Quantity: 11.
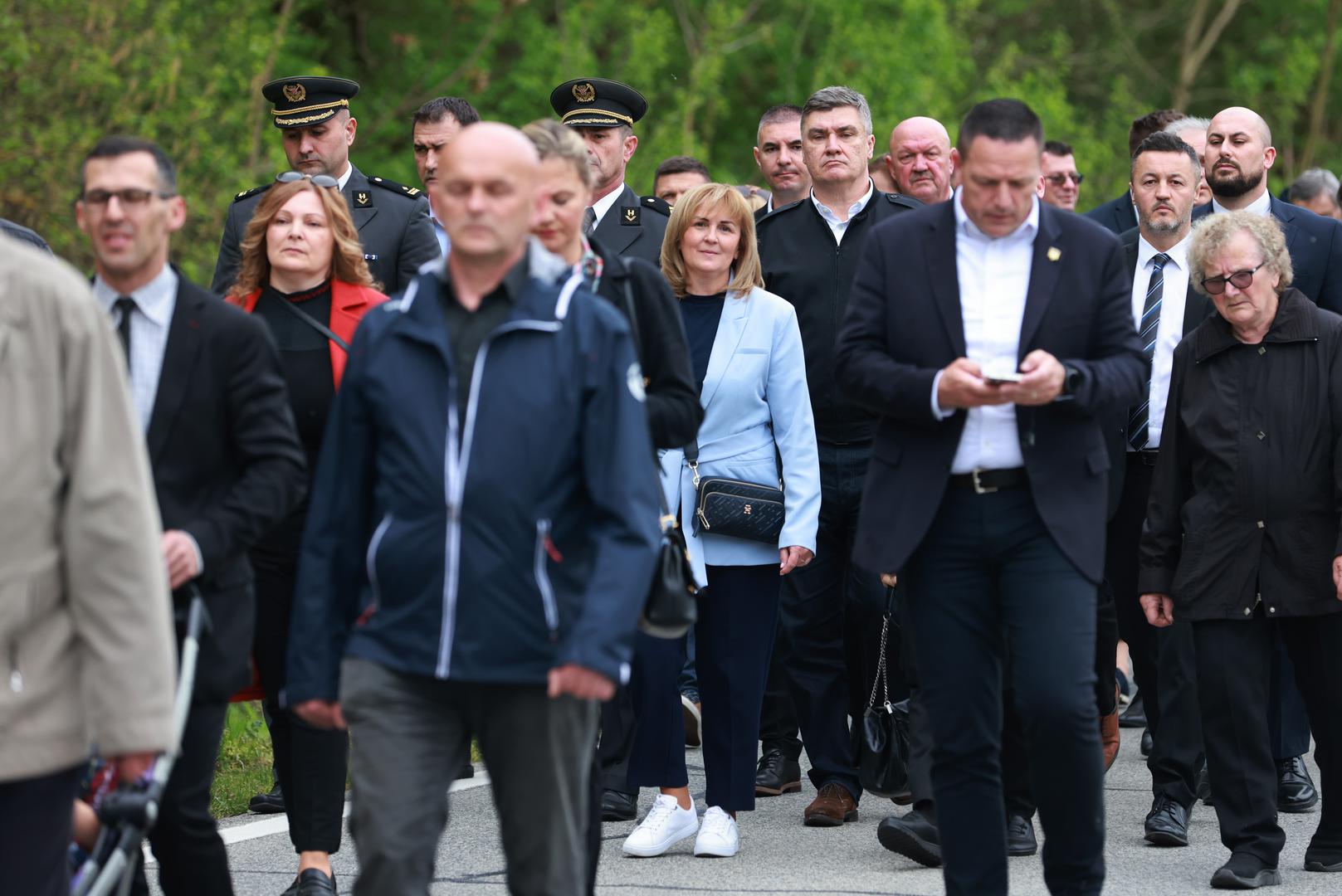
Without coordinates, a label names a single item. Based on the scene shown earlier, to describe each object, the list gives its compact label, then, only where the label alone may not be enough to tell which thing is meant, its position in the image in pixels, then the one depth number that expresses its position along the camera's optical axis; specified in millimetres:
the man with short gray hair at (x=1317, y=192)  26375
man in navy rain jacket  8711
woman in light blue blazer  14445
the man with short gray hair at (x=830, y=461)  15719
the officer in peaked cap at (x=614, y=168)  16641
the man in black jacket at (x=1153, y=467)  15156
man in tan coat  7738
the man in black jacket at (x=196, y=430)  10047
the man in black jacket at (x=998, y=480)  10992
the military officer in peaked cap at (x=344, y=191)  15461
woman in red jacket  12453
